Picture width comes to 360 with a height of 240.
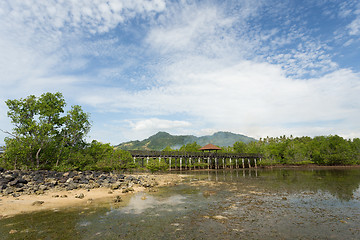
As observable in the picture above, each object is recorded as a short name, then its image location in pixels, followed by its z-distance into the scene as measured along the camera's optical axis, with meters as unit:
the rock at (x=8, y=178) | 18.32
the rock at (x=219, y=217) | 10.55
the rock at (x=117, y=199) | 14.86
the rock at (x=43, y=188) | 17.69
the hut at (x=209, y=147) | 52.13
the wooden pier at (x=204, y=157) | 46.34
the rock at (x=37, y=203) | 13.29
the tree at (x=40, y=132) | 24.08
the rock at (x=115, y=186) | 19.74
